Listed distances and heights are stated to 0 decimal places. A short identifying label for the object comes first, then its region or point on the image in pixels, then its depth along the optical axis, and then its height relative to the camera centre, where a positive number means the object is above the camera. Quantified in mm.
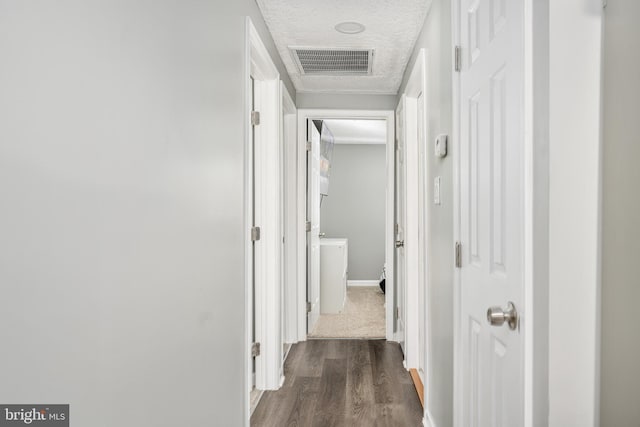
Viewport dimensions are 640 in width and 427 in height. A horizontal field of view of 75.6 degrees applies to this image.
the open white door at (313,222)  3912 -140
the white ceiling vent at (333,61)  2920 +1108
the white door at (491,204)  1086 +16
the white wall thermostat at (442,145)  1880 +294
